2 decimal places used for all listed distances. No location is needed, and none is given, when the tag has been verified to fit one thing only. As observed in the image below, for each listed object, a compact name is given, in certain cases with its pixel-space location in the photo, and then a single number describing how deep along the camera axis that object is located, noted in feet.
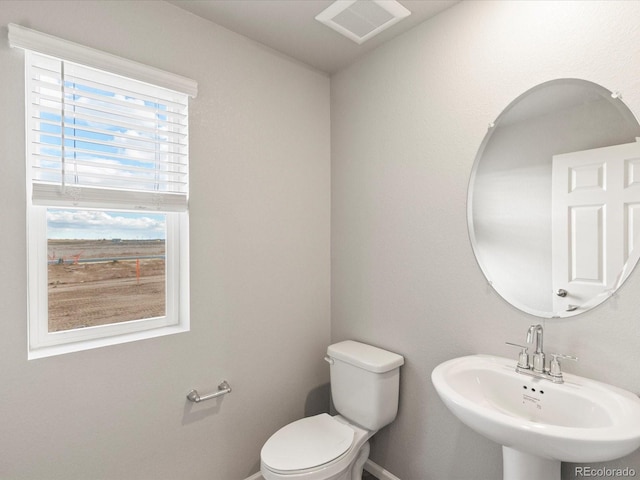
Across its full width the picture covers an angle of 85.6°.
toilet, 4.92
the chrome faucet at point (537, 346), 4.27
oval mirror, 3.94
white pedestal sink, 3.08
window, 4.47
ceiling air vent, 5.17
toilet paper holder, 5.49
